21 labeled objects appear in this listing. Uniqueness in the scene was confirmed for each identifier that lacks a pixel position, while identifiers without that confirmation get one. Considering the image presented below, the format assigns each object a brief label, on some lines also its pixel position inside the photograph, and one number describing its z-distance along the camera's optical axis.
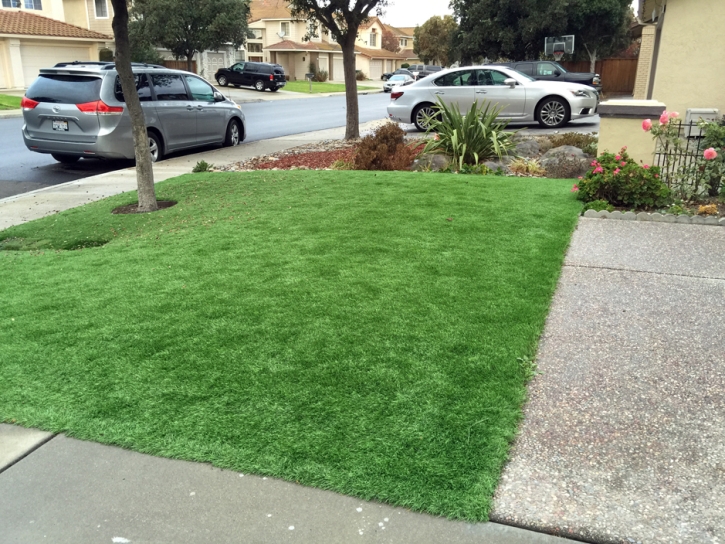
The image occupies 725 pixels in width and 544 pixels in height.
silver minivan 11.43
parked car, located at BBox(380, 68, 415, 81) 52.77
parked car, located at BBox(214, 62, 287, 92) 42.81
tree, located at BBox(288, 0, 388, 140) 14.42
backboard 34.22
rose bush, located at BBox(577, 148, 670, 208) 7.11
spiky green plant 10.80
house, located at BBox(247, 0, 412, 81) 63.81
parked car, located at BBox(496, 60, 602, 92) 23.33
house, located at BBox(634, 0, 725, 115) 12.41
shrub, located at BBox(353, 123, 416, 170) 10.85
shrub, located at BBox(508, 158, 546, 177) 10.45
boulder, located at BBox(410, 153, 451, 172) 10.81
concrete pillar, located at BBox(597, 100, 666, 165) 7.67
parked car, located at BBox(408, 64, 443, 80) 56.27
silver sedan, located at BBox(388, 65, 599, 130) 15.69
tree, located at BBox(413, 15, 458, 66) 71.75
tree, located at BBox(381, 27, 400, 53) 90.56
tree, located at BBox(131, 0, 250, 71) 37.94
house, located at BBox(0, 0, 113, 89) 36.00
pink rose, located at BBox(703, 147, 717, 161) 6.84
